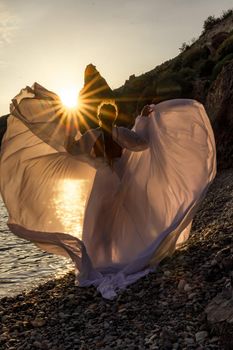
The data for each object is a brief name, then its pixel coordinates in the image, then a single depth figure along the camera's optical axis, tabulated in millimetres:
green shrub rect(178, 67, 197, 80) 34062
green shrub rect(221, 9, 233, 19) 57616
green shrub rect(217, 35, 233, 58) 32669
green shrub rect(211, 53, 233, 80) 28438
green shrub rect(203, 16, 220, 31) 60381
